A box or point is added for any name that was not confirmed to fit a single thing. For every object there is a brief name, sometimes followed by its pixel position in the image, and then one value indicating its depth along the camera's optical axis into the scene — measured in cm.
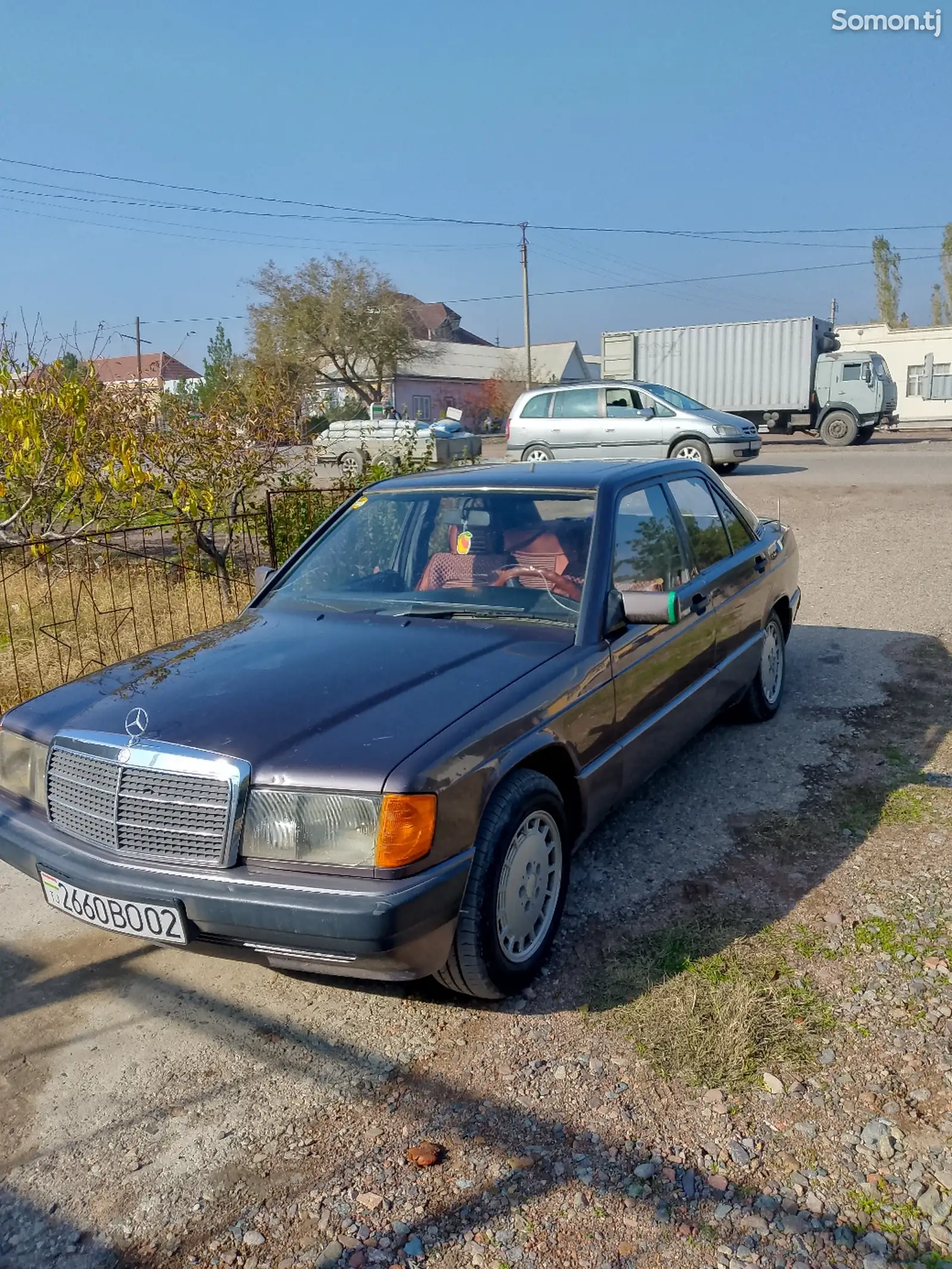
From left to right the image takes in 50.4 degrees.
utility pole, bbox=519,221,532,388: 4819
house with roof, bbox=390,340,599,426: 5584
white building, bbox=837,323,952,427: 3566
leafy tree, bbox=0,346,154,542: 677
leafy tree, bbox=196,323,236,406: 3925
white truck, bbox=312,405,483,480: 1925
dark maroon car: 278
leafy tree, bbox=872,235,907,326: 5381
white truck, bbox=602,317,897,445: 2494
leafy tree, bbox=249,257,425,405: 4872
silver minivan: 1795
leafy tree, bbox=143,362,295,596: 877
